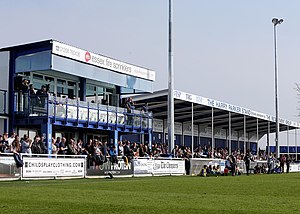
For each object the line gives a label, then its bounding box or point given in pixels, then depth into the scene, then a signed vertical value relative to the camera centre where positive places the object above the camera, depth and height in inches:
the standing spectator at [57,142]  1328.7 +19.1
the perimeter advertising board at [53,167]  1075.3 -32.4
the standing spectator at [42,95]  1428.4 +134.2
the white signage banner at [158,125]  2325.3 +101.4
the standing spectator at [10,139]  1163.0 +21.7
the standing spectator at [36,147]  1179.9 +6.7
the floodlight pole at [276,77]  2368.4 +301.1
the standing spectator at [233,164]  1682.8 -38.1
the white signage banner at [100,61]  1498.5 +257.5
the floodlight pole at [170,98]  1567.5 +142.3
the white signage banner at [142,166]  1397.6 -37.1
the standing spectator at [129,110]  1801.2 +124.4
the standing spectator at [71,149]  1281.1 +3.1
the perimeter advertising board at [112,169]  1262.3 -40.8
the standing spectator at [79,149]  1335.6 +3.3
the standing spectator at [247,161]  1855.6 -32.7
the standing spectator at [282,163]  2277.2 -46.9
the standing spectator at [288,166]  2351.4 -60.5
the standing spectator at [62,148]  1294.5 +5.3
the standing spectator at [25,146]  1140.5 +8.4
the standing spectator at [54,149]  1280.5 +3.0
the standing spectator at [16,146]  1104.5 +8.0
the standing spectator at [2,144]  1094.2 +11.8
